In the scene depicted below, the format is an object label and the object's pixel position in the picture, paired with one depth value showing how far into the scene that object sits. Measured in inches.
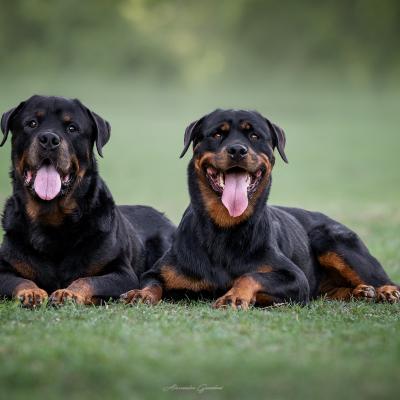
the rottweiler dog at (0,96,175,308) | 249.6
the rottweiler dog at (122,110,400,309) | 247.6
